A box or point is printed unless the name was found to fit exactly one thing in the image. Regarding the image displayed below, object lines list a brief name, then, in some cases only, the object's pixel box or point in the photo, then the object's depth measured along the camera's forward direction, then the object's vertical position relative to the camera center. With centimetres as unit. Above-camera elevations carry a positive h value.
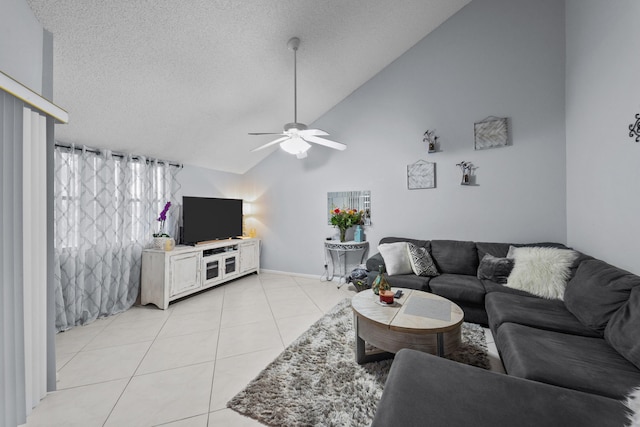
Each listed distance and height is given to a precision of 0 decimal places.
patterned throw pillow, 292 -61
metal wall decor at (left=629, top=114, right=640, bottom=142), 171 +60
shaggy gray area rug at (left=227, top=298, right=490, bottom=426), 138 -115
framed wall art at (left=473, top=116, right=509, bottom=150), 305 +103
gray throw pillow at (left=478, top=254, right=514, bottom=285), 255 -61
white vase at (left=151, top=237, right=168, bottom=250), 312 -37
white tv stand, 300 -78
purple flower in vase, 322 -7
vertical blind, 127 -27
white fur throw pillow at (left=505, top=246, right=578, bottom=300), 214 -55
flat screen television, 351 -9
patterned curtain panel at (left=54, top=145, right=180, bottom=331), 250 -18
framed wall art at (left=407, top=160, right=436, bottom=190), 343 +55
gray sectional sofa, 85 -71
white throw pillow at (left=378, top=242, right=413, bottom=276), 301 -57
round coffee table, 159 -76
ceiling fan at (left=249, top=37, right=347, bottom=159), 240 +80
